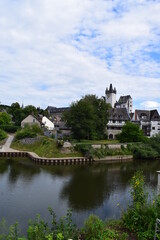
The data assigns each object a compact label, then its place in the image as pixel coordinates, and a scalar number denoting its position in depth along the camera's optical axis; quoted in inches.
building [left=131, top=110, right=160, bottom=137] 2073.1
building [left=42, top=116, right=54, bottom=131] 2033.7
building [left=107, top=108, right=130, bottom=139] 1907.0
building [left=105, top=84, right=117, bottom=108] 2983.5
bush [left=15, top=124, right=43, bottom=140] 1491.1
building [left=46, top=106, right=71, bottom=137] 1766.0
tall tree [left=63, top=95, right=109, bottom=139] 1488.7
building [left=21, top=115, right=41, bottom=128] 1931.6
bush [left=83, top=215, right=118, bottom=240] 268.5
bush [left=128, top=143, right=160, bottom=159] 1360.7
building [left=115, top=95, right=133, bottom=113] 2845.0
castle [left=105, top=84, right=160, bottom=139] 1918.1
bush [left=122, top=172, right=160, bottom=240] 279.9
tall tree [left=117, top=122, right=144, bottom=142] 1562.5
